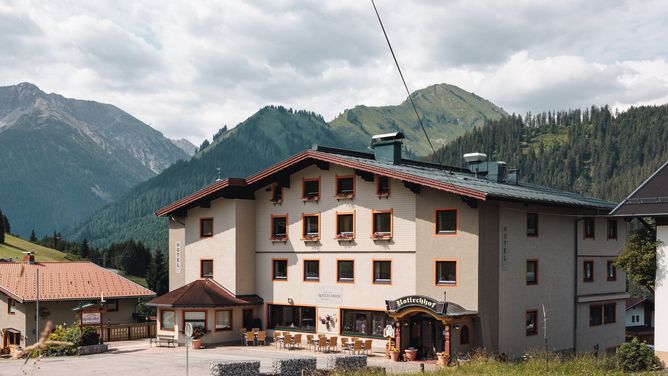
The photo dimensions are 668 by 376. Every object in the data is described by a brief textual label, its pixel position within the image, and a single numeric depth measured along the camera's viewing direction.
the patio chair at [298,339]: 38.38
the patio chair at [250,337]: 40.03
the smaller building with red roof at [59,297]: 41.66
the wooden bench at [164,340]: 40.03
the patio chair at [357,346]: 35.66
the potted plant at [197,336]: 39.34
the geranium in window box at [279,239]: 41.75
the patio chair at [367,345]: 36.03
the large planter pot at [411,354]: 34.12
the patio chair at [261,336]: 39.94
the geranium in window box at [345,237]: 38.53
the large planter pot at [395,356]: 33.94
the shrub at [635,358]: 25.86
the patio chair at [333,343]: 36.94
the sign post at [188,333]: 25.19
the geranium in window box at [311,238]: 40.19
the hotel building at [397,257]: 33.91
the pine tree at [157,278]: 88.88
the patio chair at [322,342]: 37.03
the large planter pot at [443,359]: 31.86
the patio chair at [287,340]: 38.44
